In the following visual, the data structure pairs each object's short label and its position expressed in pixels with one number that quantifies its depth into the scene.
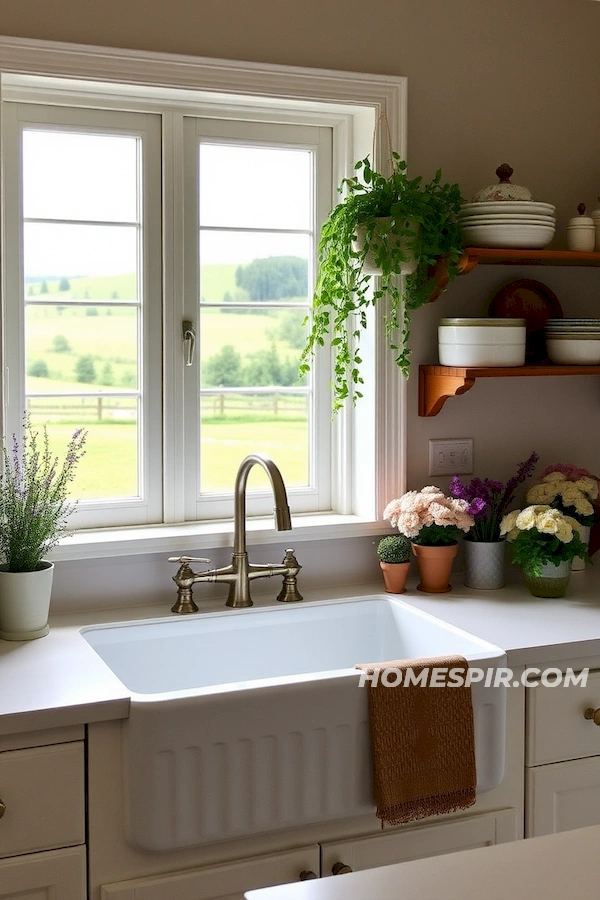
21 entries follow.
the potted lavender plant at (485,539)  2.53
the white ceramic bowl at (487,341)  2.40
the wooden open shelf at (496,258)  2.39
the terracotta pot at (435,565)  2.47
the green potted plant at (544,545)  2.38
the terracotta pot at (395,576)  2.47
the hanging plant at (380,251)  2.32
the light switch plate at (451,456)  2.62
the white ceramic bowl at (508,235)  2.41
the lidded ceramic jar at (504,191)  2.43
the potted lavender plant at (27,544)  2.07
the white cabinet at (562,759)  2.07
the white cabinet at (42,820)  1.70
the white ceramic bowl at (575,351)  2.50
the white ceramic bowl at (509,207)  2.41
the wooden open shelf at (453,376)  2.40
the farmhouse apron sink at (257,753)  1.75
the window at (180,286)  2.37
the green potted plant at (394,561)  2.46
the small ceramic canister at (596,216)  2.60
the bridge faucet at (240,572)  2.32
